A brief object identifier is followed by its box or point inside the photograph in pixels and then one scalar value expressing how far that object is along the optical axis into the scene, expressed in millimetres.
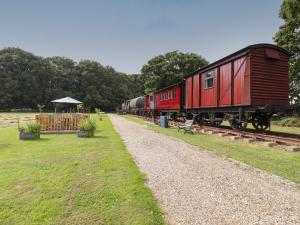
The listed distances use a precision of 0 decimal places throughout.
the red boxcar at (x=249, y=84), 11633
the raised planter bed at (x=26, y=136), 11672
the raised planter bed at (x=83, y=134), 12703
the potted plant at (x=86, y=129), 12688
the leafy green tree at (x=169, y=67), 50125
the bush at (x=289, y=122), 20830
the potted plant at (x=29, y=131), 11727
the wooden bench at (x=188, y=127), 14859
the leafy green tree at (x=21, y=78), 64500
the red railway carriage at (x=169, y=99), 21780
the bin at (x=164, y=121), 19219
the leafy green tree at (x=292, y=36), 24641
